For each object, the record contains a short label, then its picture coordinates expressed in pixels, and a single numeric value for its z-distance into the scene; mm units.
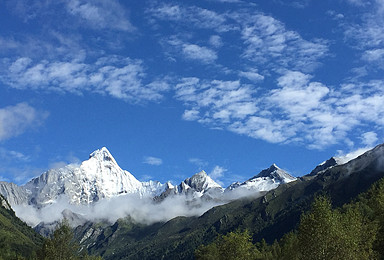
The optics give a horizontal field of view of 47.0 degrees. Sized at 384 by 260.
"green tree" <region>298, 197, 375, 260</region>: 81875
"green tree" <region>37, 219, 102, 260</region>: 138375
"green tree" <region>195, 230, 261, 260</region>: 125375
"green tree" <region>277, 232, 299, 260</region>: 136725
